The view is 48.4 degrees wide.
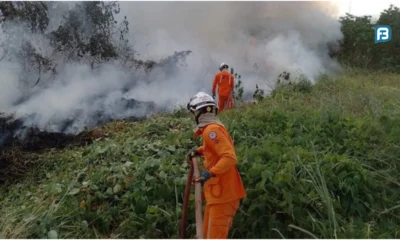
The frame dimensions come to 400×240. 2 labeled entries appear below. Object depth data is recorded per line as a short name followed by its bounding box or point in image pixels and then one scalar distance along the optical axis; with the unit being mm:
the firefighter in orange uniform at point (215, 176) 4012
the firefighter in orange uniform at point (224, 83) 10820
